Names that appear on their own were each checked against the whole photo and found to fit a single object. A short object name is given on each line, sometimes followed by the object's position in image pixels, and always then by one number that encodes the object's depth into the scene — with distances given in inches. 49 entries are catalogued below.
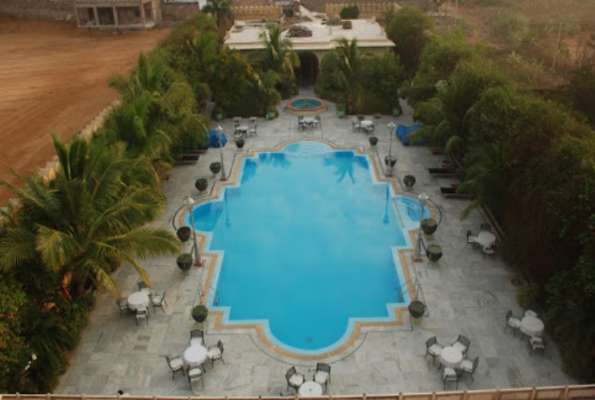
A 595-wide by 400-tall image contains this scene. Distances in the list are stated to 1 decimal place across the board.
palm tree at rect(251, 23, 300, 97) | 1353.3
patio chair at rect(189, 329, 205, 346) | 613.8
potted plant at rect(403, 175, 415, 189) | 982.4
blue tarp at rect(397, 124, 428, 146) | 1161.4
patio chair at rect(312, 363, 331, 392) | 565.6
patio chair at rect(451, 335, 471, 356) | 594.0
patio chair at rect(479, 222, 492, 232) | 814.5
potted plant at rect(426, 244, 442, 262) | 764.6
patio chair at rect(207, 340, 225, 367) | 599.8
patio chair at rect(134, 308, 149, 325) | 669.9
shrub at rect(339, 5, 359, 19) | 1991.9
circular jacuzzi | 1385.3
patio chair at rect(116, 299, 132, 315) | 681.0
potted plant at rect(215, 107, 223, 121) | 1342.3
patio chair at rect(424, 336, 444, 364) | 594.0
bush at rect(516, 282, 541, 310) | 655.1
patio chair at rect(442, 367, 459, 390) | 567.8
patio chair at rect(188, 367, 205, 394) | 572.2
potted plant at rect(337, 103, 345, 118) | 1346.0
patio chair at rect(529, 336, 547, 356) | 598.5
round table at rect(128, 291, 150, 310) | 669.9
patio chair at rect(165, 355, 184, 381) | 585.3
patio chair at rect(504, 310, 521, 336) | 625.0
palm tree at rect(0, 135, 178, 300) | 548.1
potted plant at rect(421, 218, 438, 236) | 826.2
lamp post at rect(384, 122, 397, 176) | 1056.7
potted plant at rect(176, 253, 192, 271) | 753.6
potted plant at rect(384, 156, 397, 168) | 1056.5
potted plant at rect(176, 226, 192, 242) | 824.3
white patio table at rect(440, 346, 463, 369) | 571.9
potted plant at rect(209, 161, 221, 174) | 1048.8
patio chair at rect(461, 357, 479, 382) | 573.3
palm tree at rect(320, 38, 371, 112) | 1286.9
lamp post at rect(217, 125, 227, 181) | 1046.8
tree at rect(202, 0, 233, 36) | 1813.5
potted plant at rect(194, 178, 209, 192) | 987.9
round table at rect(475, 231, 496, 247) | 776.8
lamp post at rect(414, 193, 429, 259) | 781.3
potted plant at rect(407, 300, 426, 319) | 651.1
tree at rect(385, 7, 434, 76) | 1498.5
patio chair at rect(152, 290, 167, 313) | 690.2
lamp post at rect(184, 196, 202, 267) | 788.4
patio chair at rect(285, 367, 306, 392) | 556.1
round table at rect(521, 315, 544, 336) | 605.6
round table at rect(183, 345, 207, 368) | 580.4
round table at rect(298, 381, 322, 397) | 543.5
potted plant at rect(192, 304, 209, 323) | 654.5
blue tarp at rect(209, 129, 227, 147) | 1184.5
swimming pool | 697.6
